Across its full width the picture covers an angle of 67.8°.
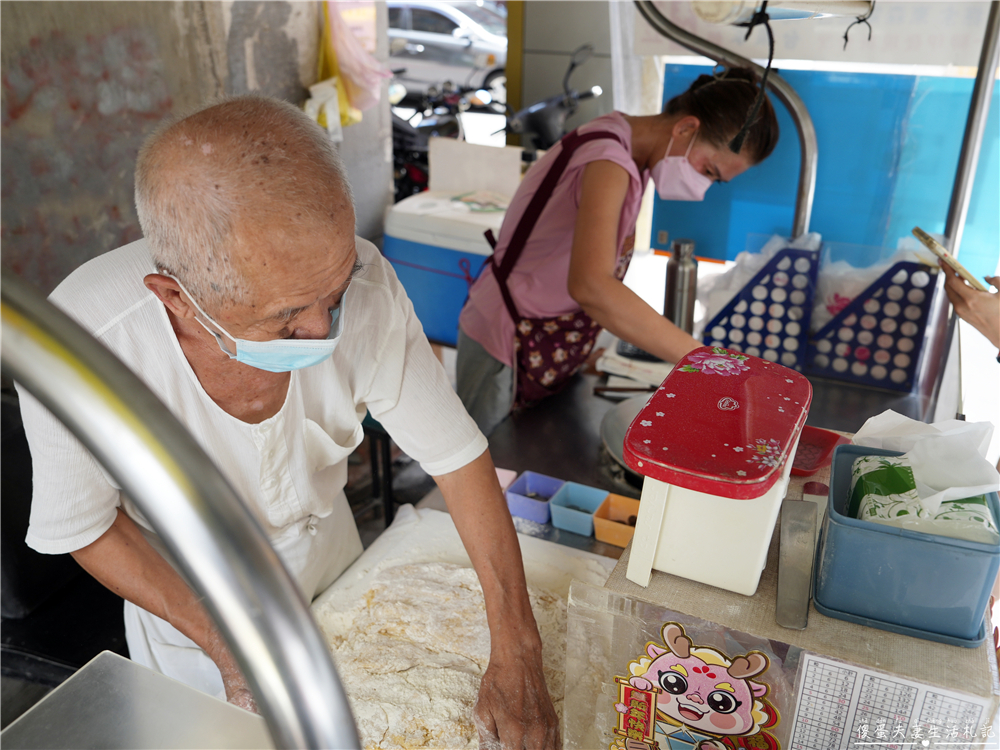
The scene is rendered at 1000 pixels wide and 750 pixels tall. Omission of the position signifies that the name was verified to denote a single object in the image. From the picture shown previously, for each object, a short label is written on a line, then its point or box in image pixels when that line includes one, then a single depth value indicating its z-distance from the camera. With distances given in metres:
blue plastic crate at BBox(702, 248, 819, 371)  2.27
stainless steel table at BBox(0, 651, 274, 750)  0.72
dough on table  1.07
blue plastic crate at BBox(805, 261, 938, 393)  2.19
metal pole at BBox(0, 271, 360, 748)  0.32
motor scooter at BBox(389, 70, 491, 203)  6.00
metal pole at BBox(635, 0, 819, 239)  2.23
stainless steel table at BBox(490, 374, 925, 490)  1.80
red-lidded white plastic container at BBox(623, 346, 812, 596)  0.75
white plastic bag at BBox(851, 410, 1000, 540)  0.73
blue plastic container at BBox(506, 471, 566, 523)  1.52
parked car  10.33
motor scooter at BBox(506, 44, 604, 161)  5.65
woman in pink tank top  1.77
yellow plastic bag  3.98
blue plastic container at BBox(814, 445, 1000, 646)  0.70
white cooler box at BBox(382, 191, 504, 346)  3.60
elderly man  0.87
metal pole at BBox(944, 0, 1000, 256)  2.13
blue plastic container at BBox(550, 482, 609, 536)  1.47
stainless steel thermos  2.17
